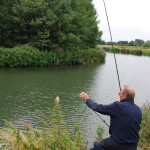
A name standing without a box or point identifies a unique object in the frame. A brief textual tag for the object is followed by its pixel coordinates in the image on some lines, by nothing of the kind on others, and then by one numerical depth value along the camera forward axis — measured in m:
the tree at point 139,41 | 136.52
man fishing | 3.70
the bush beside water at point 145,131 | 5.89
